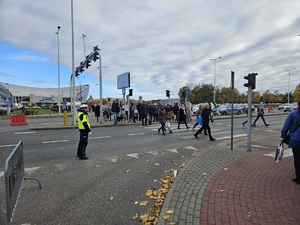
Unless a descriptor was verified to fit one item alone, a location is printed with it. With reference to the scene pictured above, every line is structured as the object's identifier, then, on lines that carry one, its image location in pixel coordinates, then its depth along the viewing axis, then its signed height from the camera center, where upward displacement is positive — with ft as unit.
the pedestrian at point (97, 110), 75.46 -0.80
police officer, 25.23 -2.24
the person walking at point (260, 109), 56.05 -0.60
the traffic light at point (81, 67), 75.42 +12.65
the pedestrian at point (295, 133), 15.90 -1.77
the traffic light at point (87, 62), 69.51 +13.32
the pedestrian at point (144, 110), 60.23 -0.84
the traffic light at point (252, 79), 26.84 +3.04
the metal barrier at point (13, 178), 10.13 -3.42
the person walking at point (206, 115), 37.93 -1.28
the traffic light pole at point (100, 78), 65.98 +8.03
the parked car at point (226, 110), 111.14 -1.52
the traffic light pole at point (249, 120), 27.27 -1.54
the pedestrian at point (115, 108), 61.11 -0.30
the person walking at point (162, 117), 44.14 -1.82
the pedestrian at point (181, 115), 50.93 -1.71
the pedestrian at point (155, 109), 67.40 -0.54
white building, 442.09 +29.15
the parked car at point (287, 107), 153.72 -0.78
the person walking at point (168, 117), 46.13 -1.90
